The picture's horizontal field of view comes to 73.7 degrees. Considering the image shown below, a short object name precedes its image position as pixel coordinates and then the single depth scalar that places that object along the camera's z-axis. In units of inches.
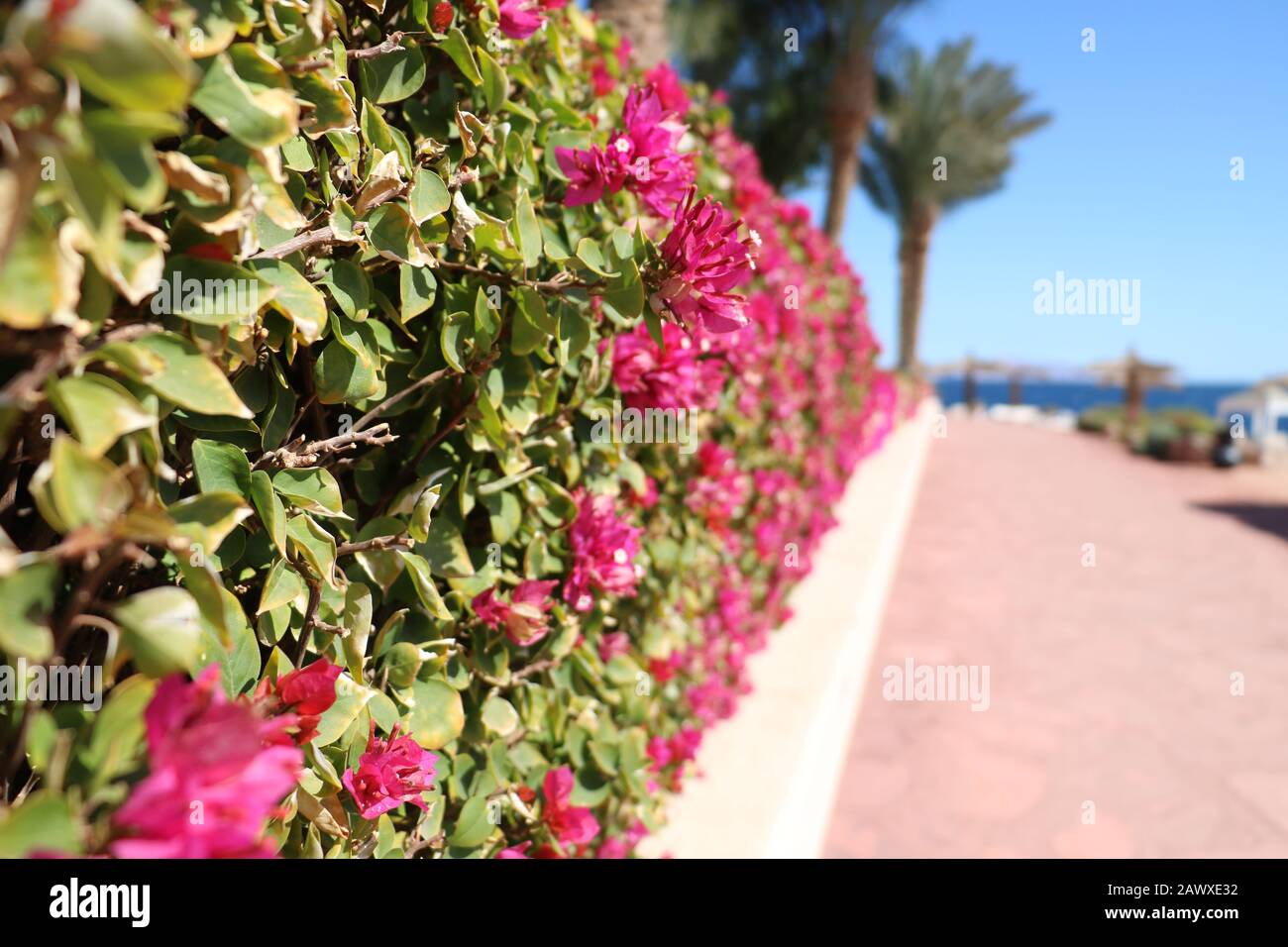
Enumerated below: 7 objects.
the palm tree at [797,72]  572.4
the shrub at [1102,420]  805.3
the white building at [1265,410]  740.6
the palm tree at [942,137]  871.1
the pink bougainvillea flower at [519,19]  54.1
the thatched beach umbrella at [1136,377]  820.6
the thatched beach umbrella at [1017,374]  1409.2
